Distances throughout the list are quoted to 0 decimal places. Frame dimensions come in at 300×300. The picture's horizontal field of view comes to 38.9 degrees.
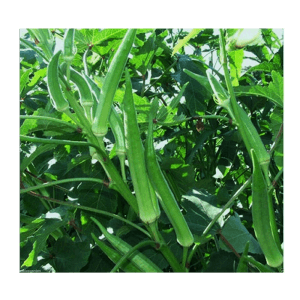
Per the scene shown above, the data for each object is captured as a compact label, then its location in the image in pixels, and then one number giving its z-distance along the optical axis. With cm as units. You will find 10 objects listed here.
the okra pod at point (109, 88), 73
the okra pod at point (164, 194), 74
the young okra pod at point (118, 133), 79
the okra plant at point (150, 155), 75
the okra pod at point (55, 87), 70
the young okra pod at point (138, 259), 81
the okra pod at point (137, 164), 74
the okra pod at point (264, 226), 72
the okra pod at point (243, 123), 77
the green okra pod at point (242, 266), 75
